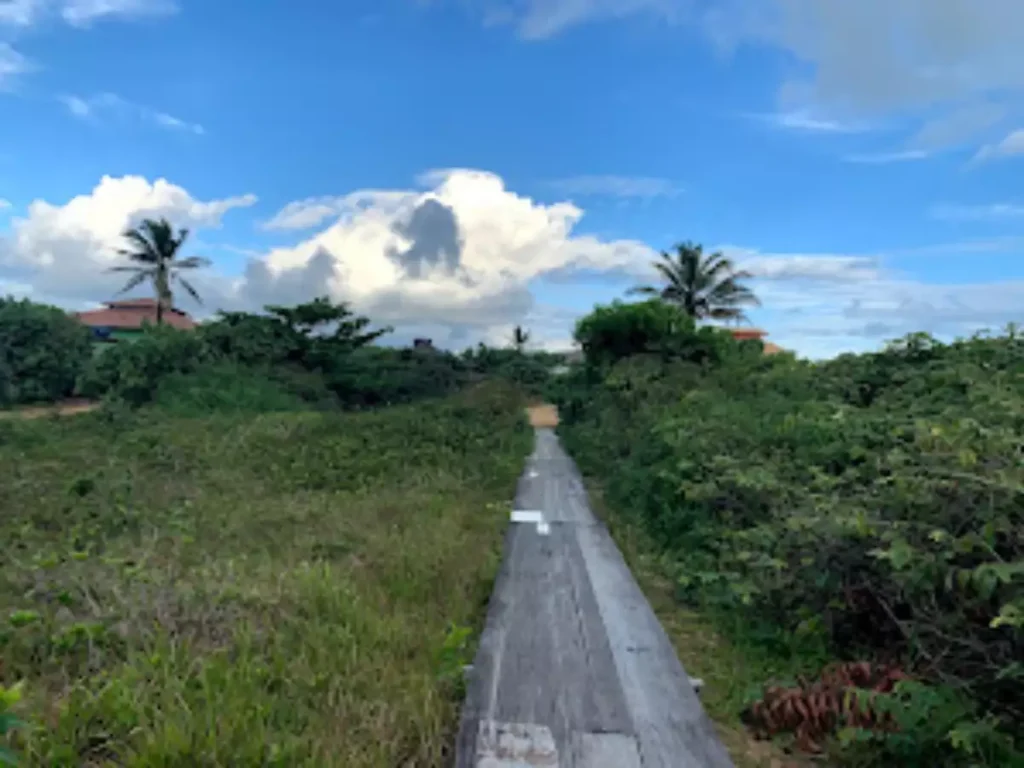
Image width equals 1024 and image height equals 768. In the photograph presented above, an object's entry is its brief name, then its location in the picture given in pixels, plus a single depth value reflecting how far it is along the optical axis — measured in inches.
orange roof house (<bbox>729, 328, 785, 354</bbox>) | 1275.2
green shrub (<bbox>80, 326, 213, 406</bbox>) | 896.3
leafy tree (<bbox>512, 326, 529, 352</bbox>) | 1870.1
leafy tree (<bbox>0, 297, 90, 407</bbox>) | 1171.9
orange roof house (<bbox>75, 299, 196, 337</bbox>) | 1631.4
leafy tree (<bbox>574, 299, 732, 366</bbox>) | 558.3
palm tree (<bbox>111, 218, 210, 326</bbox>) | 1475.1
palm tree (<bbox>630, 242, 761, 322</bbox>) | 1296.8
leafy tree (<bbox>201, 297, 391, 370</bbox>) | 1005.8
